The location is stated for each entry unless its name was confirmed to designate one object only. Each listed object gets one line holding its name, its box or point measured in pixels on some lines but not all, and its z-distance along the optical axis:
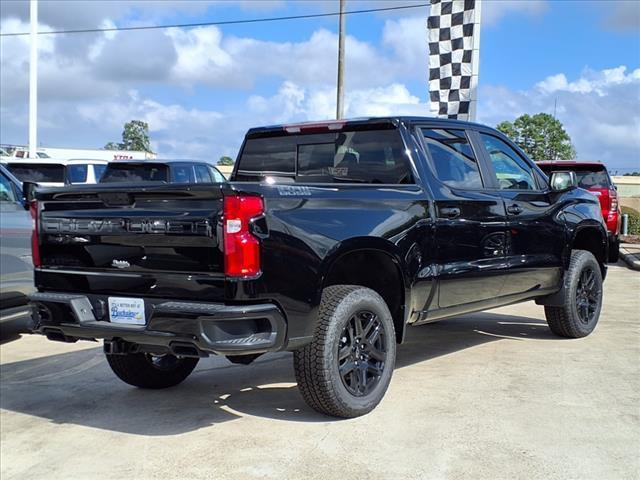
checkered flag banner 11.41
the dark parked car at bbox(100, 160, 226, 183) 10.78
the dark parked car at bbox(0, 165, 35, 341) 6.12
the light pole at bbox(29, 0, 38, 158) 20.22
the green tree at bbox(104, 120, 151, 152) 85.97
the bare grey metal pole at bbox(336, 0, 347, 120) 18.30
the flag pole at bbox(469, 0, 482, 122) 11.36
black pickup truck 3.57
